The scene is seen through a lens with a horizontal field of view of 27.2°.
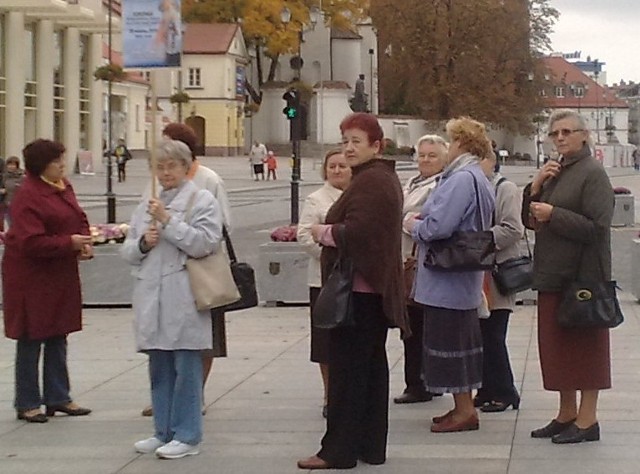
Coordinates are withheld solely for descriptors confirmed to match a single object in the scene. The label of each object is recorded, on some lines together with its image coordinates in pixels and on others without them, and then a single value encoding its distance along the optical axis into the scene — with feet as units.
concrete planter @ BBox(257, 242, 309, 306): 49.29
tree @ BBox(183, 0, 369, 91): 279.49
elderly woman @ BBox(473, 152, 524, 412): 29.53
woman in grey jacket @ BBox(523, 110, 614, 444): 25.26
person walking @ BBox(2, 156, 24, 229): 68.28
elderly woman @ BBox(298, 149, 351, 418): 28.60
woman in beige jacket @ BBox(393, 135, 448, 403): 29.45
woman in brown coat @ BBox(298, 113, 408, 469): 23.47
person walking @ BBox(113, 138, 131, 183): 163.22
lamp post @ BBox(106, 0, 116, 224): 72.46
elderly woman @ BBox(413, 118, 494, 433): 25.89
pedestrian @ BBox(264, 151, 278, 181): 190.70
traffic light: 90.68
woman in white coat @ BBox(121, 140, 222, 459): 24.41
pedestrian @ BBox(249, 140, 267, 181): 186.80
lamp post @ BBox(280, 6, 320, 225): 81.20
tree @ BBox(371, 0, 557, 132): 259.60
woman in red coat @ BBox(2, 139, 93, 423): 28.17
